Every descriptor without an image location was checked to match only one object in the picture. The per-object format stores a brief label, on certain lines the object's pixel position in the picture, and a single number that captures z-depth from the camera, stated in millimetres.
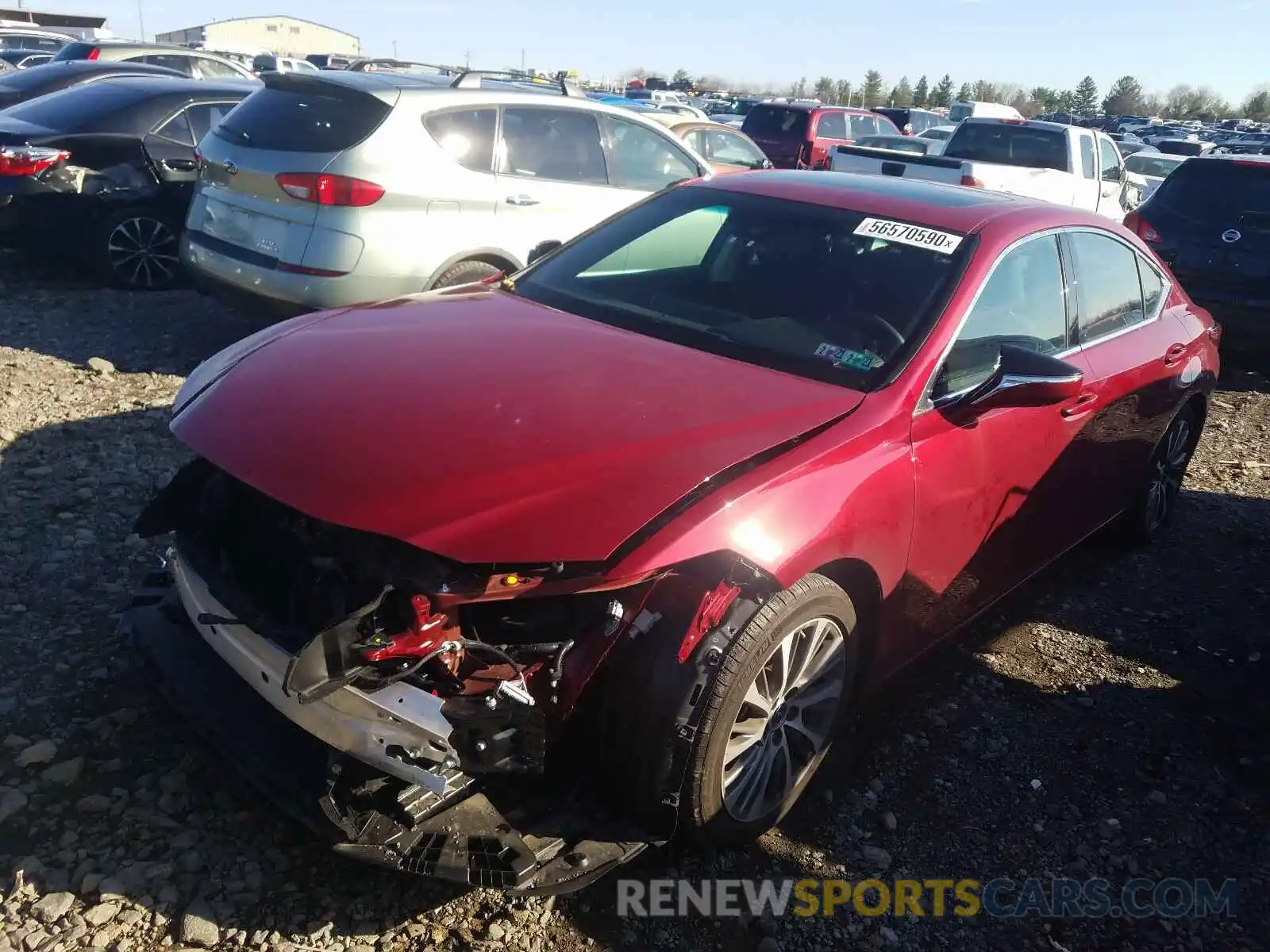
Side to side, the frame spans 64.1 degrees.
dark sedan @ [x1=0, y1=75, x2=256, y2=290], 7148
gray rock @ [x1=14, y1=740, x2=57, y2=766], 2805
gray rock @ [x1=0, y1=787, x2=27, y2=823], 2639
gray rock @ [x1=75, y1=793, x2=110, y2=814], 2683
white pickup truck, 10328
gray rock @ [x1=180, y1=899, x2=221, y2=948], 2346
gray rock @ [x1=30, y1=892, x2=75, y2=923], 2369
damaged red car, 2262
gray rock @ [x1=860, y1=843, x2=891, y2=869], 2832
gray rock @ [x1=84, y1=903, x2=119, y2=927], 2373
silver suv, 5555
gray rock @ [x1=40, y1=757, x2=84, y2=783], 2762
